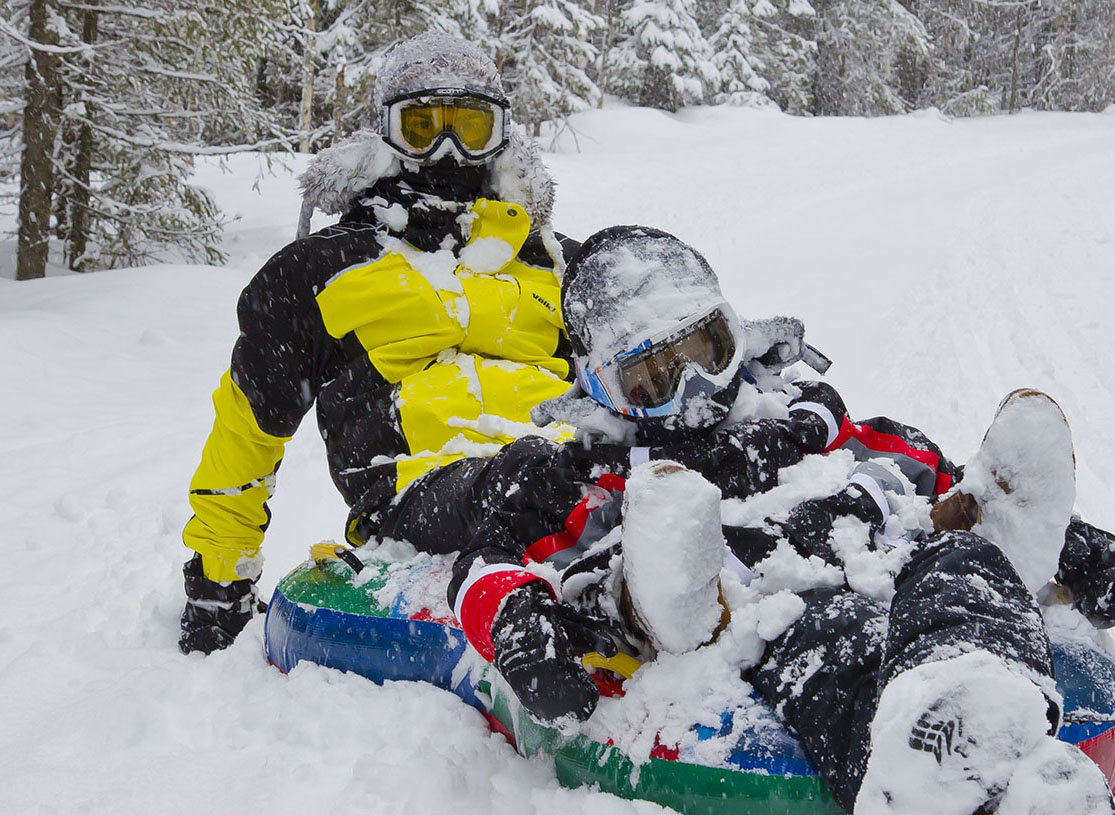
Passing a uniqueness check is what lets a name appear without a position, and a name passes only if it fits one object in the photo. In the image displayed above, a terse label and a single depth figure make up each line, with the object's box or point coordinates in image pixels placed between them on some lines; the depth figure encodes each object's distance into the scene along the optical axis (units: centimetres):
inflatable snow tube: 169
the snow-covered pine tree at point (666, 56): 1989
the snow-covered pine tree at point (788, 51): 2332
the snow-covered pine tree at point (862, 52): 2372
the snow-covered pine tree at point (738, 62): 2147
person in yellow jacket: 288
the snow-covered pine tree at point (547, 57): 1688
